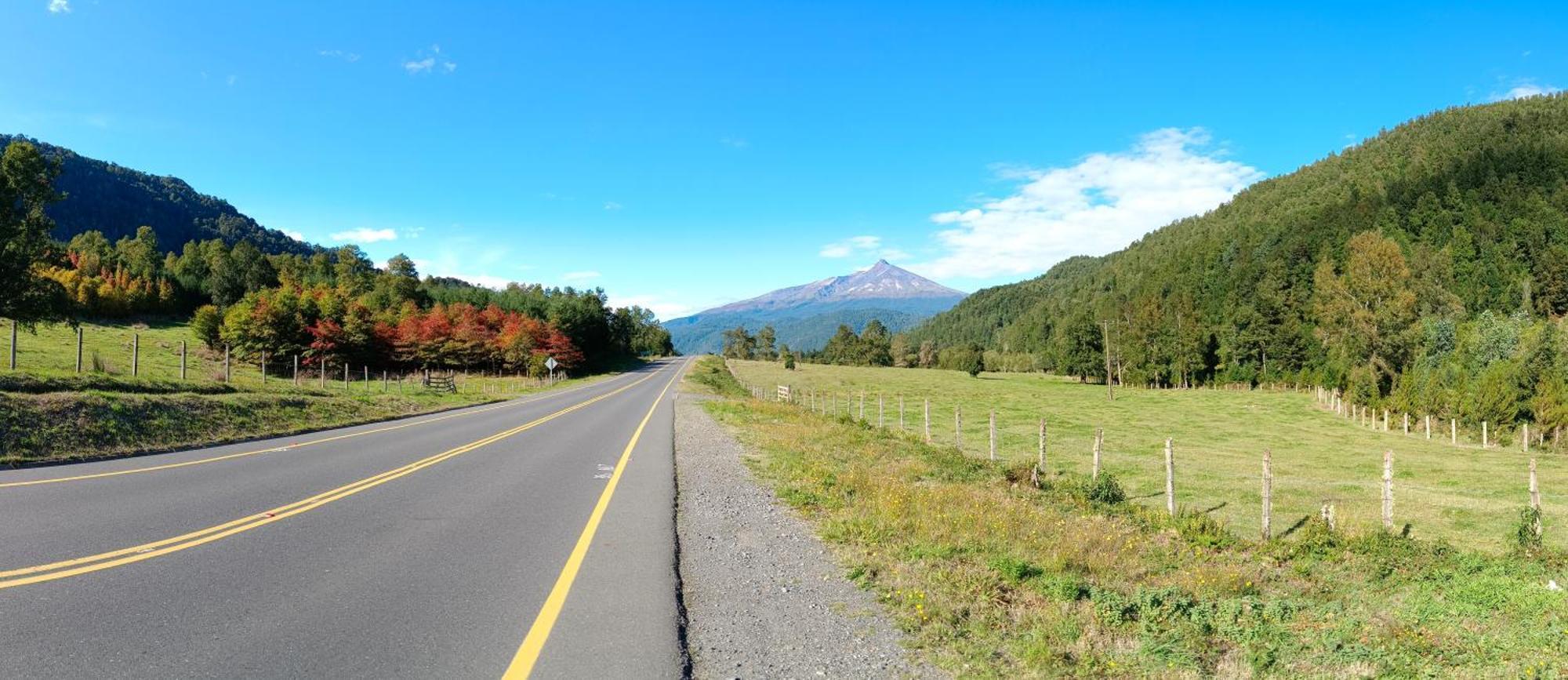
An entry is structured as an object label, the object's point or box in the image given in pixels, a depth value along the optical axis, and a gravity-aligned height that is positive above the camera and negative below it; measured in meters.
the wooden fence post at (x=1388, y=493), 10.77 -2.16
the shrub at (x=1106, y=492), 13.27 -2.67
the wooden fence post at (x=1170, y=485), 11.98 -2.28
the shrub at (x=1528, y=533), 9.61 -2.47
